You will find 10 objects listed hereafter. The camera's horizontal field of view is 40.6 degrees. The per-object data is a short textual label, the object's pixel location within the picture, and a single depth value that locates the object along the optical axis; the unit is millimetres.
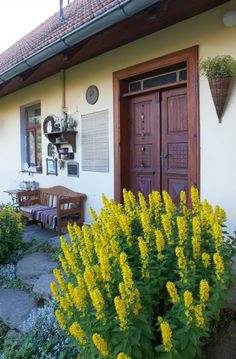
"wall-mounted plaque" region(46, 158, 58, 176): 5824
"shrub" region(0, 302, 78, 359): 1932
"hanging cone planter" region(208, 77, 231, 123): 3064
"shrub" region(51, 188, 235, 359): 1354
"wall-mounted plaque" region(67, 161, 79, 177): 5324
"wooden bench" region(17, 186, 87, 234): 4816
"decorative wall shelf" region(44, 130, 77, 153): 5242
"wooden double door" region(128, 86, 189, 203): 3859
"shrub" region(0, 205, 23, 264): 3549
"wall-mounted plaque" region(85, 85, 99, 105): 4812
